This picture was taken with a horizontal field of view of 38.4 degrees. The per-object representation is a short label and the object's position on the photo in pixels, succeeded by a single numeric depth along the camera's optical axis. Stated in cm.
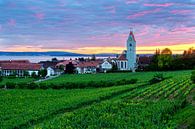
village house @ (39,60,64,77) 9075
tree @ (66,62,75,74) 8741
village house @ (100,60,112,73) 9970
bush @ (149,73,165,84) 5053
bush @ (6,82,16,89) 5166
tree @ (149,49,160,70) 8220
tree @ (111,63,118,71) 8850
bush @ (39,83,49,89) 5046
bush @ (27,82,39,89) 5037
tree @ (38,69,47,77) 8165
